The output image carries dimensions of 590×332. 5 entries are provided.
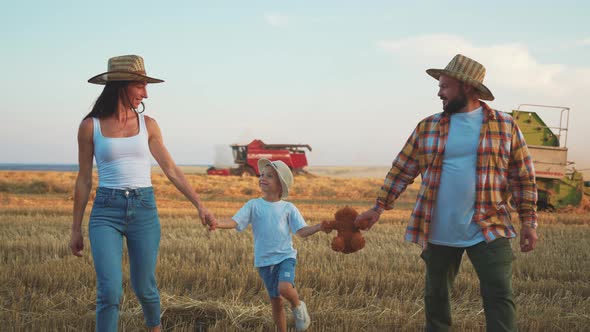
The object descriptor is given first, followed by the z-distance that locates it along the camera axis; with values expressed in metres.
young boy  4.23
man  3.62
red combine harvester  37.78
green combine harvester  16.81
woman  3.62
